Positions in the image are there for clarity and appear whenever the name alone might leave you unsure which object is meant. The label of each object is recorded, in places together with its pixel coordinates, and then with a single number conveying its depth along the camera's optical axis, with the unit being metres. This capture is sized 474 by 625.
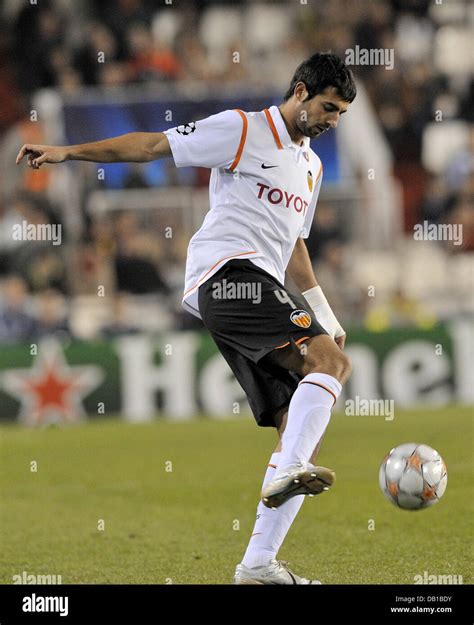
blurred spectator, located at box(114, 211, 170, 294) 15.34
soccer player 5.63
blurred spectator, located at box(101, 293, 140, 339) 15.09
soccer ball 6.25
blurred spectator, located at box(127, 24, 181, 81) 17.97
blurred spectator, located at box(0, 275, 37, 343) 14.90
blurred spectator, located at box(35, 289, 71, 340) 14.88
